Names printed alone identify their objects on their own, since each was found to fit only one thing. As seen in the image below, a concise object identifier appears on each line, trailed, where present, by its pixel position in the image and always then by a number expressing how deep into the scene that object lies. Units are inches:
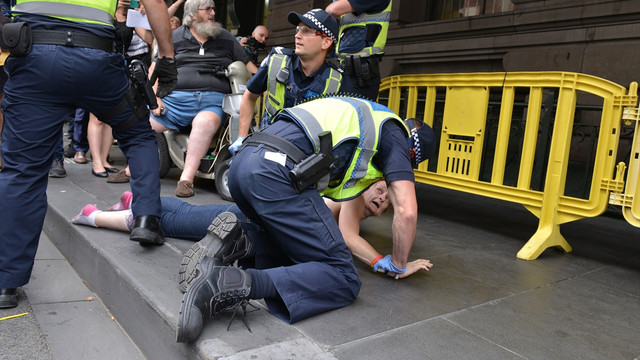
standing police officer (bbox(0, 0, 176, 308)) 100.4
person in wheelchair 192.1
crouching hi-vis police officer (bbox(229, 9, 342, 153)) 128.7
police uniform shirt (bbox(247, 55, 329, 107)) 133.9
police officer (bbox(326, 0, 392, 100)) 141.6
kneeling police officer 86.7
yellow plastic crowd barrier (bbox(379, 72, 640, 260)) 133.6
